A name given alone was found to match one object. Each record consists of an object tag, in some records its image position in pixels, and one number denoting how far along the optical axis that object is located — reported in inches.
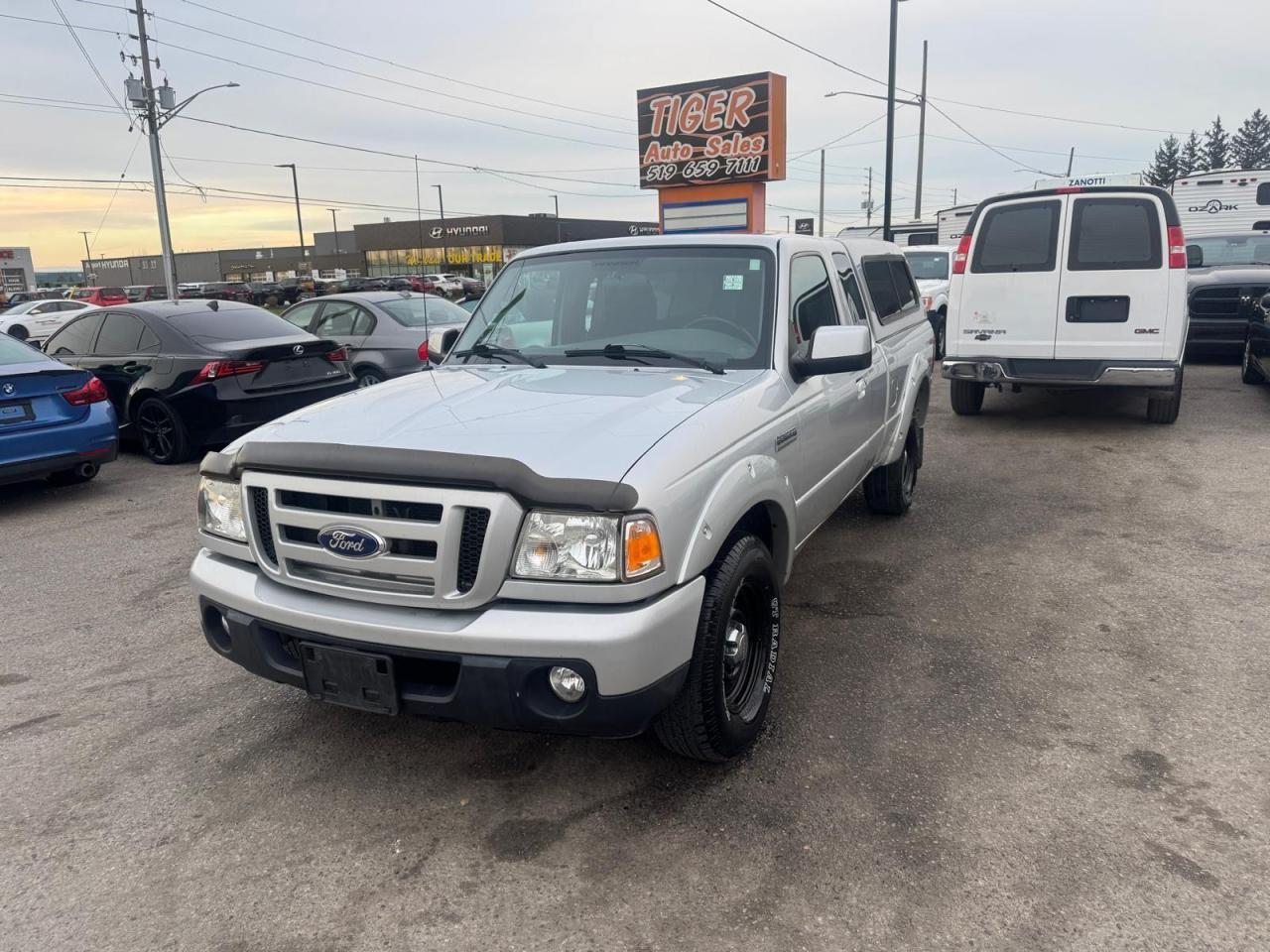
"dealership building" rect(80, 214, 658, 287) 3115.2
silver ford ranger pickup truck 103.7
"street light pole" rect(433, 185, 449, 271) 3201.8
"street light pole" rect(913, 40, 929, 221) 1368.1
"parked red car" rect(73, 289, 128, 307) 1387.3
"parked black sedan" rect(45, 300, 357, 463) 329.1
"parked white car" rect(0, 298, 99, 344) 970.7
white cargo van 334.0
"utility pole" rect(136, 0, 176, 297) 1039.6
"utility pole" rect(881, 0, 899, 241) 840.9
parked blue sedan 273.0
